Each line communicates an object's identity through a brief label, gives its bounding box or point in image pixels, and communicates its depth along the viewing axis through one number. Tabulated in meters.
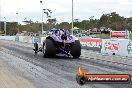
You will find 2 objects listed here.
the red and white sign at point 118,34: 42.77
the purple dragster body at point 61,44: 20.19
